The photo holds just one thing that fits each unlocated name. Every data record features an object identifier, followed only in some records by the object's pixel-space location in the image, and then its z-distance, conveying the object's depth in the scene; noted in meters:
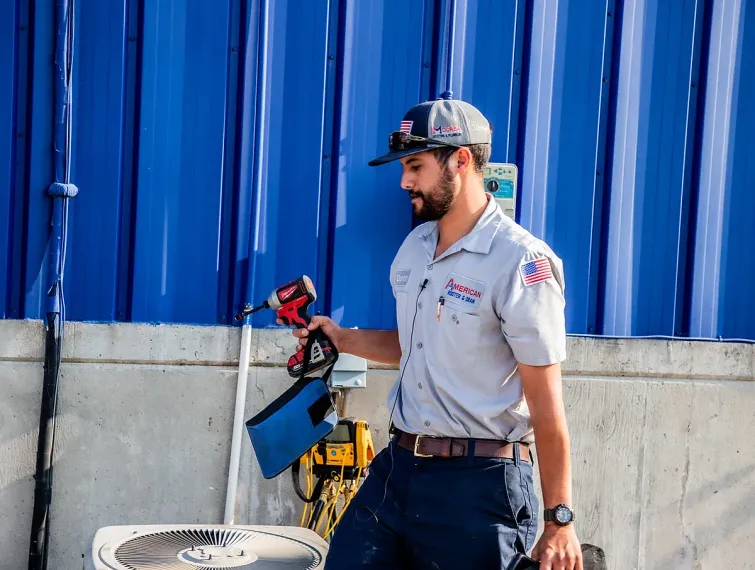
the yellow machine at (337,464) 3.94
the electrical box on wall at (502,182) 4.32
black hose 4.05
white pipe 4.17
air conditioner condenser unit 3.07
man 2.76
